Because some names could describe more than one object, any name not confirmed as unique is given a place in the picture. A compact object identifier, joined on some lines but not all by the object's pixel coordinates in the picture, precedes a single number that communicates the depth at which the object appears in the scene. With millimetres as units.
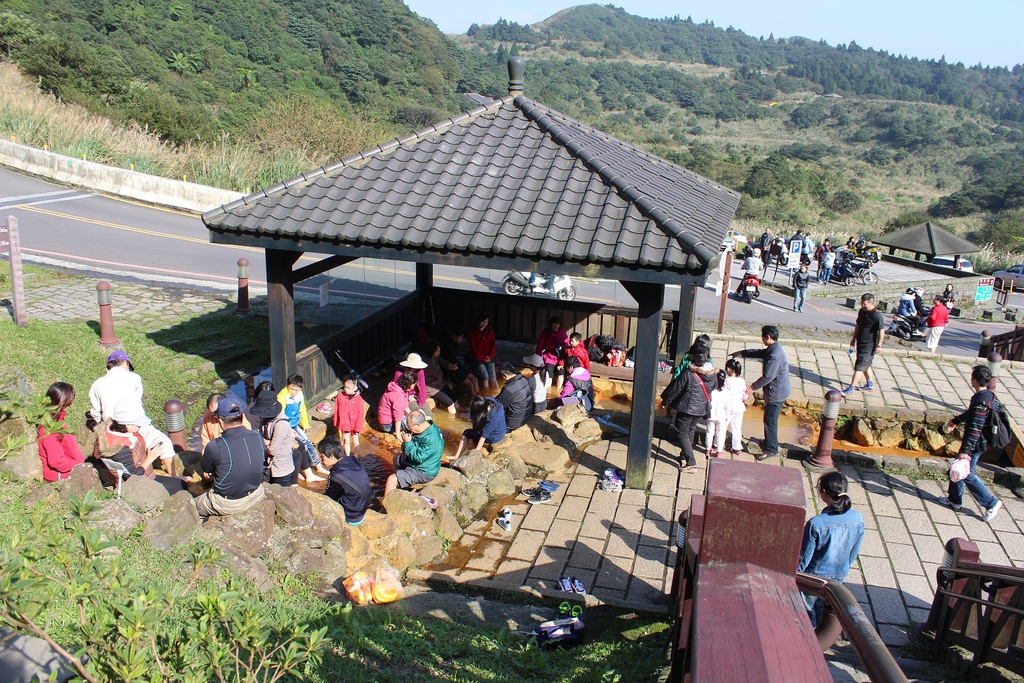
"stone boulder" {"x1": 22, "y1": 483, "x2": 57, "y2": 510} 6293
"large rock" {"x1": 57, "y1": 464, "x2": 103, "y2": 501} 6480
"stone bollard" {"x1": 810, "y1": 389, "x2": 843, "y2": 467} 9164
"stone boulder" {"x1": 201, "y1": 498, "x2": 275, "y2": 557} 6227
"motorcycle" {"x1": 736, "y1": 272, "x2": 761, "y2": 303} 21781
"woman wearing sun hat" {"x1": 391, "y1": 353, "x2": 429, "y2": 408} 9961
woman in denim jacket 5258
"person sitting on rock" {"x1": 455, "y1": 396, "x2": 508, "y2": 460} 9023
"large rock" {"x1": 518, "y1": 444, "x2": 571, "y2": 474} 8944
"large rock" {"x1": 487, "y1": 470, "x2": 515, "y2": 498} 8336
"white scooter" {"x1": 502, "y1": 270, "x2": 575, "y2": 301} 19031
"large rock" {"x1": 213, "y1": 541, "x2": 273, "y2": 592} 5812
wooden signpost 11242
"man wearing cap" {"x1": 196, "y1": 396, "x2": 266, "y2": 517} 6438
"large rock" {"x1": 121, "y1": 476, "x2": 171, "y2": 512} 6461
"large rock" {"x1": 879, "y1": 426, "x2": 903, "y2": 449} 11336
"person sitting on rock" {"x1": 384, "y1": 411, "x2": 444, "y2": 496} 7824
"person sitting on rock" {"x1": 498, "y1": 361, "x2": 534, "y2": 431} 9406
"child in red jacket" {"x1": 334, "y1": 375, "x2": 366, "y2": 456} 9250
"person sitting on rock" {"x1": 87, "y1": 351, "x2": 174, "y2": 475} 7684
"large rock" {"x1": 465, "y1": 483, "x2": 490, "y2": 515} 8042
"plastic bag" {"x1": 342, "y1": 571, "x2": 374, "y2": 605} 6094
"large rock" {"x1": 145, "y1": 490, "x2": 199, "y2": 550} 6177
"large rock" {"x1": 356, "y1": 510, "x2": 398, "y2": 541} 6980
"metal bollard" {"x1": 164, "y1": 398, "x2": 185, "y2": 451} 8772
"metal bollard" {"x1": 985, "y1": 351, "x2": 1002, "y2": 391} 10938
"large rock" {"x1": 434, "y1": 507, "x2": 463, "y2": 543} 7387
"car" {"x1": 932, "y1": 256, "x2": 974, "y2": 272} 31709
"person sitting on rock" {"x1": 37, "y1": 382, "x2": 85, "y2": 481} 6910
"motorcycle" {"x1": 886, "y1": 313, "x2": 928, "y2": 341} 18344
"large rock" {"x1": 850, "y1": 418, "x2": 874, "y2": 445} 11297
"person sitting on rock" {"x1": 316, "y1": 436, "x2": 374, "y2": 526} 7098
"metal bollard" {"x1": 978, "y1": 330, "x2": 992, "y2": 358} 14492
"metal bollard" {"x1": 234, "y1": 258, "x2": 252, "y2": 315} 14125
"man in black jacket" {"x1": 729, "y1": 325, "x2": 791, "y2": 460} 9203
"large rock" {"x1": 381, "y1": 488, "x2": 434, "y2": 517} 7299
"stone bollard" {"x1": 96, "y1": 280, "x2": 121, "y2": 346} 11385
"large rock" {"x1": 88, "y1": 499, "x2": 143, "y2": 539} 5973
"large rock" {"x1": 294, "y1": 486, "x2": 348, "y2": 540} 6605
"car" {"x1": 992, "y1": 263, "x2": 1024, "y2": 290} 31531
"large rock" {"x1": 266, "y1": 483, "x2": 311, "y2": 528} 6574
